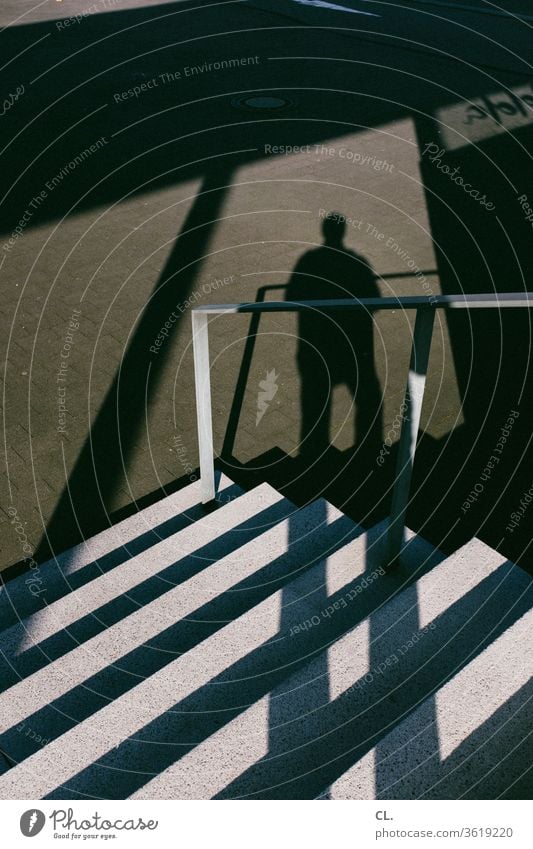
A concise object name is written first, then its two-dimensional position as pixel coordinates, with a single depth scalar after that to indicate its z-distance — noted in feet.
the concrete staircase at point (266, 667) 7.02
